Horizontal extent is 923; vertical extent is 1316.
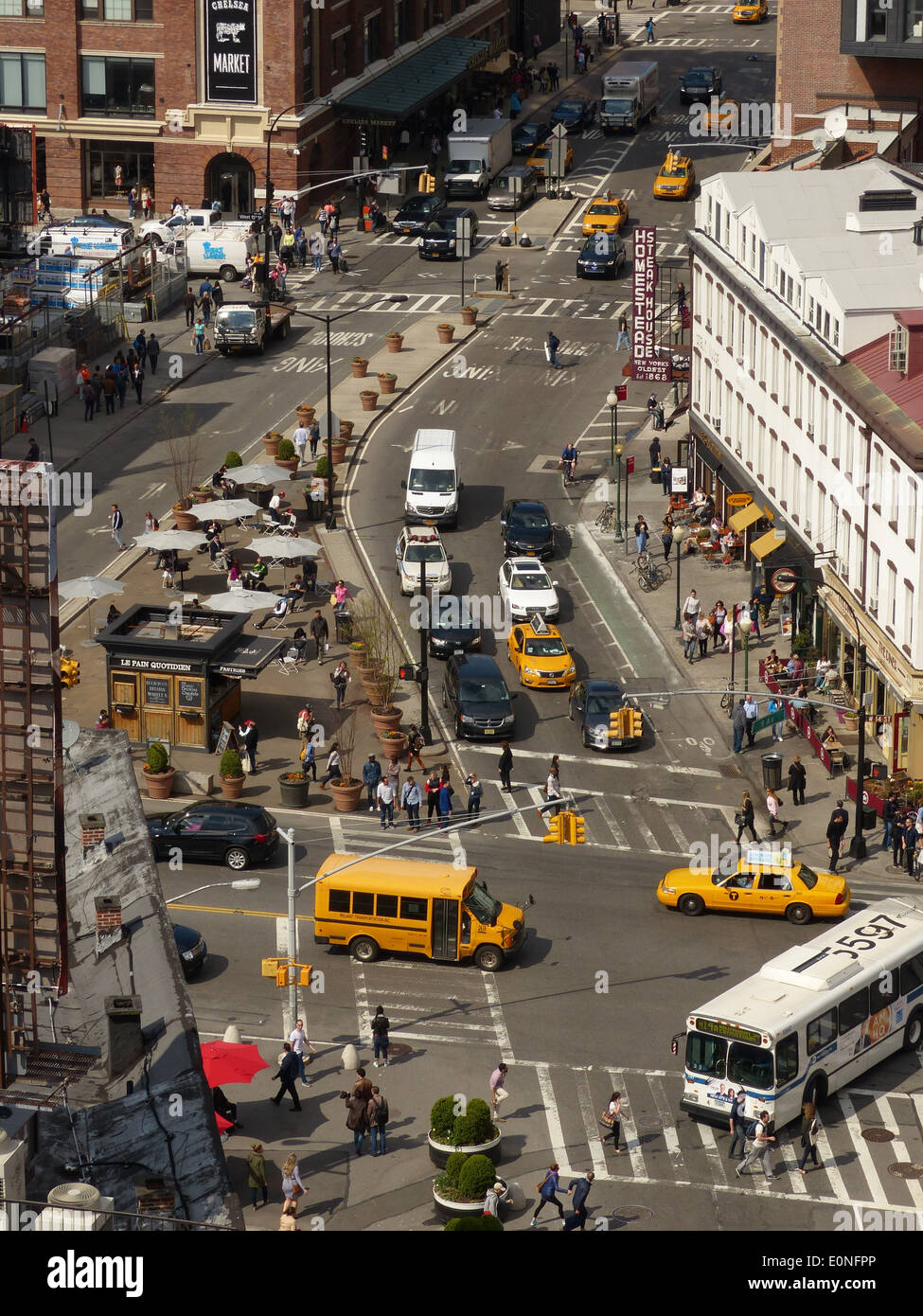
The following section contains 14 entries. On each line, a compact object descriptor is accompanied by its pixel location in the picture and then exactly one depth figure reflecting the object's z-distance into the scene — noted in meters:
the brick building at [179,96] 109.56
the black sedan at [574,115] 130.00
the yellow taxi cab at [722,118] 128.88
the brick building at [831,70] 100.88
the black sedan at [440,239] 108.44
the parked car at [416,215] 112.44
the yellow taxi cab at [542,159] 121.12
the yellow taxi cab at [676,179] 116.44
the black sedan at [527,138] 124.88
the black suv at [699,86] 134.25
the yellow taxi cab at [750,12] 160.38
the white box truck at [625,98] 129.50
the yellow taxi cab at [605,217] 109.75
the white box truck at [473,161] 116.19
